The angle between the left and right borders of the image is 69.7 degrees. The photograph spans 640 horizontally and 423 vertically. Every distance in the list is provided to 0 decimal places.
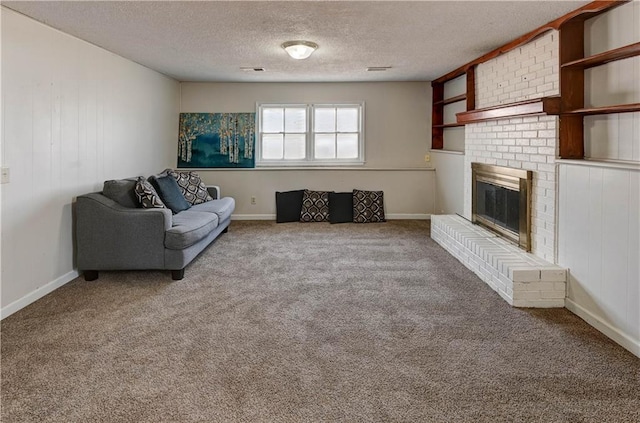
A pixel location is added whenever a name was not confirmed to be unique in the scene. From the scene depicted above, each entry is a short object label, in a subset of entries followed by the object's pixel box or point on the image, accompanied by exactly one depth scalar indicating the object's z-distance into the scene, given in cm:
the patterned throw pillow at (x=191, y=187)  583
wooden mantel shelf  340
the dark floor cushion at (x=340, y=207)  705
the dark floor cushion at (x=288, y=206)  717
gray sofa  403
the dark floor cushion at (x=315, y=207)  711
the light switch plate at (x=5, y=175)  321
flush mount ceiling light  433
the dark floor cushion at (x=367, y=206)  710
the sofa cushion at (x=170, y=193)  510
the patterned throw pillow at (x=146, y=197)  436
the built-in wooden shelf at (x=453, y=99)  601
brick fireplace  337
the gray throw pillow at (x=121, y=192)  427
